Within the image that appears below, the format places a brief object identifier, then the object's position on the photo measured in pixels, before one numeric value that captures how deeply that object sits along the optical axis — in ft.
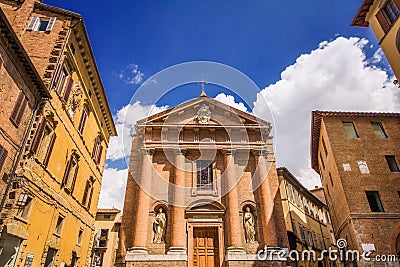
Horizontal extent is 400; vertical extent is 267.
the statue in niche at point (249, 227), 60.56
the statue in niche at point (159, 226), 59.82
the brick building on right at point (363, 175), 60.75
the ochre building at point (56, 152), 40.32
